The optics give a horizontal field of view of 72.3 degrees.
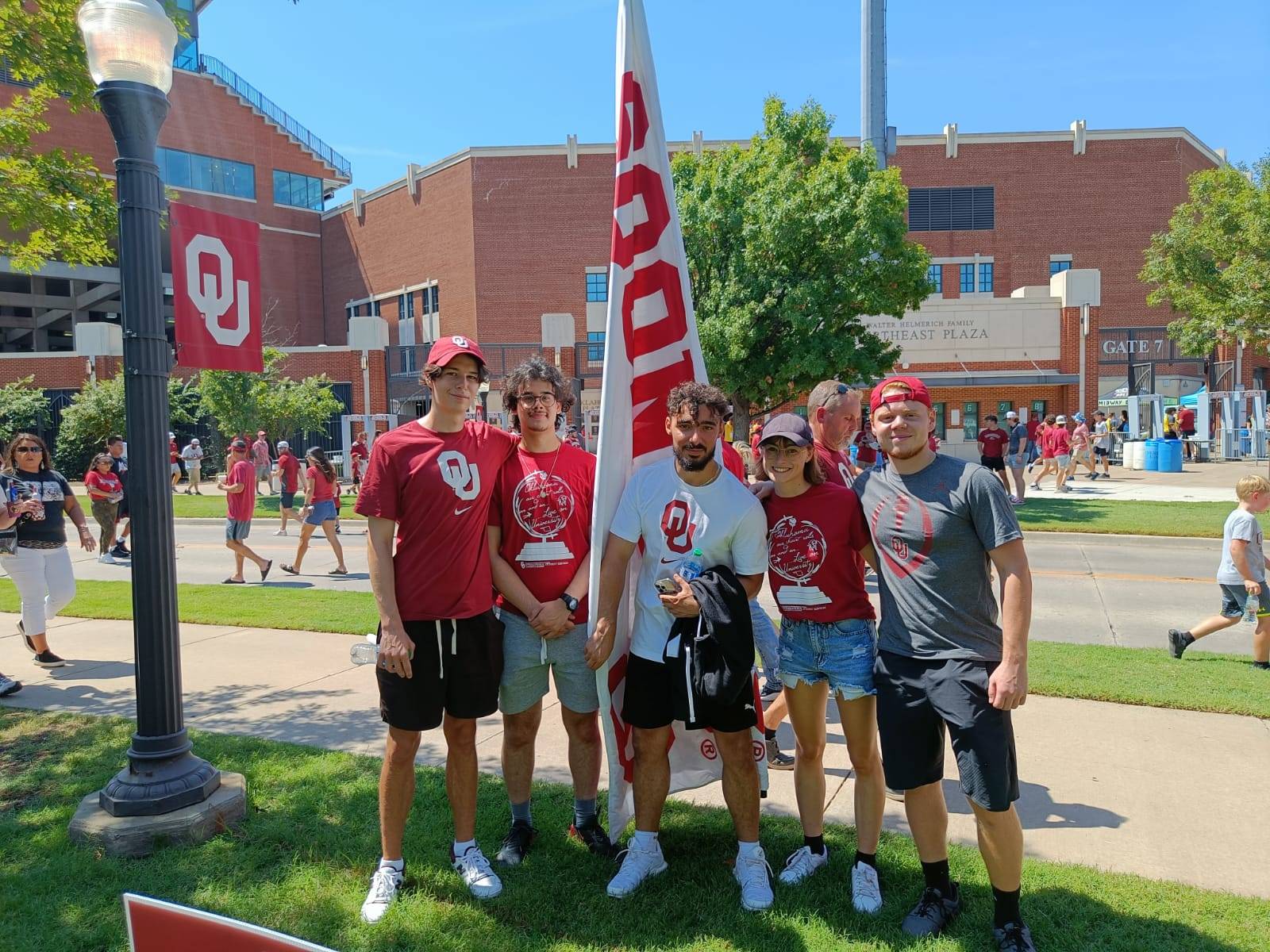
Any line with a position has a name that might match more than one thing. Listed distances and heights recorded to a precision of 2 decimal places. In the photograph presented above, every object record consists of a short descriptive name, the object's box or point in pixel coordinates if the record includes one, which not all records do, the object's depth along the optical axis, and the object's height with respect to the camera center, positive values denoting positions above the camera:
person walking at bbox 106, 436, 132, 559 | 14.14 -0.74
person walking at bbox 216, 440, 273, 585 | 11.03 -0.92
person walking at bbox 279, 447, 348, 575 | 11.84 -0.92
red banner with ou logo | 3.69 +0.65
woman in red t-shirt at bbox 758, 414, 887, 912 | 3.27 -0.70
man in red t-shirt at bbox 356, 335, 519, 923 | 3.30 -0.64
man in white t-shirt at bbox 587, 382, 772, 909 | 3.28 -0.58
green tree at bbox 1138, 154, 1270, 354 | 19.78 +4.40
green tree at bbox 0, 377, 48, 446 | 34.47 +1.22
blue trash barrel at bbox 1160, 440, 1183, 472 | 25.84 -0.89
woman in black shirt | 6.65 -0.85
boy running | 6.15 -1.01
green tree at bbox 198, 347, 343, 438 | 26.16 +1.09
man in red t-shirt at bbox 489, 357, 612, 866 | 3.60 -0.60
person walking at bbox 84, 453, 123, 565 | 13.23 -0.88
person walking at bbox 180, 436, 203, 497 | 27.36 -0.78
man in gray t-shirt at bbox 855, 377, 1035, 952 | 2.83 -0.72
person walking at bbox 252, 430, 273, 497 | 26.34 -0.61
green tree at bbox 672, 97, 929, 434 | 17.11 +3.42
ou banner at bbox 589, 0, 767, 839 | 3.71 +0.46
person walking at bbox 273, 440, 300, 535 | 15.66 -0.76
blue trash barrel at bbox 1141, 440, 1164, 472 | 26.44 -0.93
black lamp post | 3.83 +0.18
